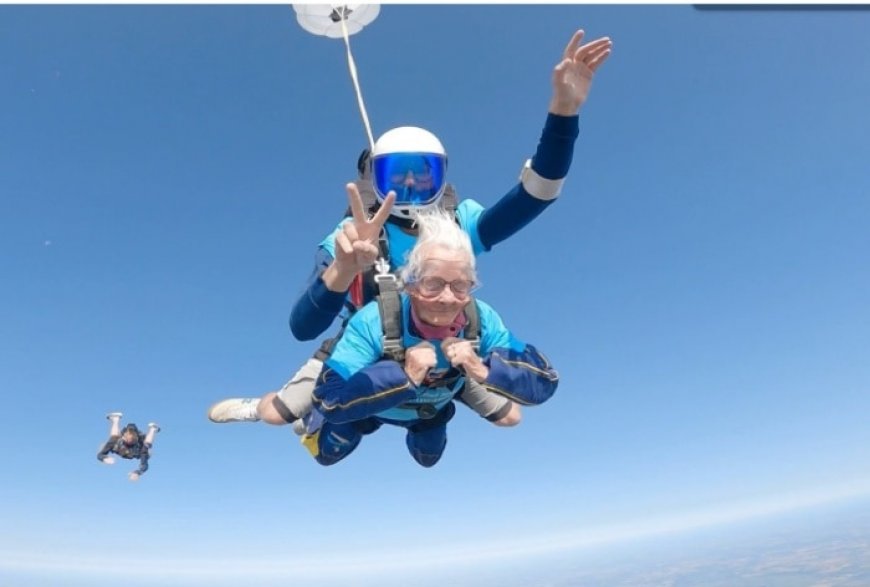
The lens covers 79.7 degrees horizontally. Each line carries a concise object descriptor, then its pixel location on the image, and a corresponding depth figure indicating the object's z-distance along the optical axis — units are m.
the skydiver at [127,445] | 9.92
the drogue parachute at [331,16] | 3.48
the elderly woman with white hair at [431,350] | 2.07
